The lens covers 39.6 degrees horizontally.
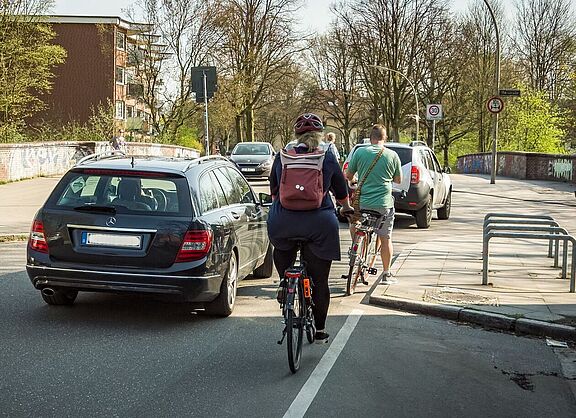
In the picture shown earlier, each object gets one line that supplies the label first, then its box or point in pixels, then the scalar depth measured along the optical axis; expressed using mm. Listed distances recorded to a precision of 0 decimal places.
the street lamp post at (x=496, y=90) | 31547
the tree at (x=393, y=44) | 51219
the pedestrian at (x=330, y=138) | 18862
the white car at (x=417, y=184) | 16391
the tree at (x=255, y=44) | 51094
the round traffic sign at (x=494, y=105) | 29906
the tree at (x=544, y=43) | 56125
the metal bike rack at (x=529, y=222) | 10555
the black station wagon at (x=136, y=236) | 7055
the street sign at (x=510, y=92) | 28017
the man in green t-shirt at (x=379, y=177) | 9305
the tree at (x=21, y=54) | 35500
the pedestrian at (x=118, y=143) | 30712
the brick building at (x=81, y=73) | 64000
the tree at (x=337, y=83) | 58094
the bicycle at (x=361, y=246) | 9109
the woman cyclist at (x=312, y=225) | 5980
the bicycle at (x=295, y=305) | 5688
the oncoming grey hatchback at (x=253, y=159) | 31156
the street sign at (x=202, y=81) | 22531
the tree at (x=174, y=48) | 50406
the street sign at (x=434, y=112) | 35688
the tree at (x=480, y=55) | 56125
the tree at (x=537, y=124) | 51375
